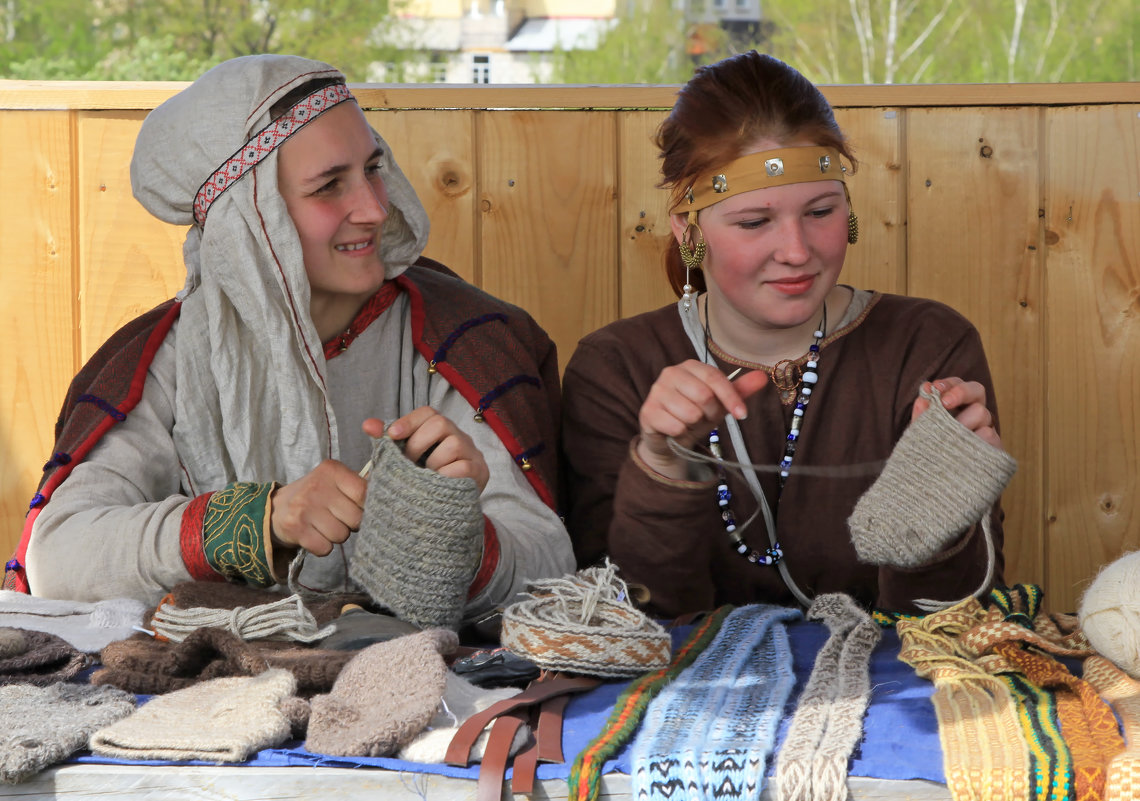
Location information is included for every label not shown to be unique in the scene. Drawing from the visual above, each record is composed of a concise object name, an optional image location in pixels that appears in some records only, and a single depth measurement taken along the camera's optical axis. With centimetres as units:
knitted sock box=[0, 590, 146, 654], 287
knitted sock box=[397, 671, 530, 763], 260
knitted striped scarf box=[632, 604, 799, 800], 256
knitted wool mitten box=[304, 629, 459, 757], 260
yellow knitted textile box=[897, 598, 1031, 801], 255
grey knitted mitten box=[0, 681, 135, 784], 259
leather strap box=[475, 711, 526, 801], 257
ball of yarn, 273
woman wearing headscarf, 309
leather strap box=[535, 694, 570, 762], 259
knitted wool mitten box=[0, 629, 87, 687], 276
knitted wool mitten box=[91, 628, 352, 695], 273
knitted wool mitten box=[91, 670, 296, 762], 260
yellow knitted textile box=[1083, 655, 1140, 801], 253
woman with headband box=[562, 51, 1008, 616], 313
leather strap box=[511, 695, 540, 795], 257
